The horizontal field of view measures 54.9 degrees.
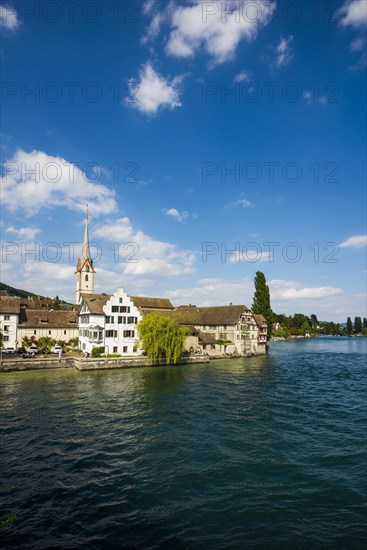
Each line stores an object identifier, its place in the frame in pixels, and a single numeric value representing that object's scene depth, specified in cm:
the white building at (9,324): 6625
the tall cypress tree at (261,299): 10094
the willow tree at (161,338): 6119
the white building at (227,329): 8081
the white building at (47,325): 6931
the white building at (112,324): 6341
